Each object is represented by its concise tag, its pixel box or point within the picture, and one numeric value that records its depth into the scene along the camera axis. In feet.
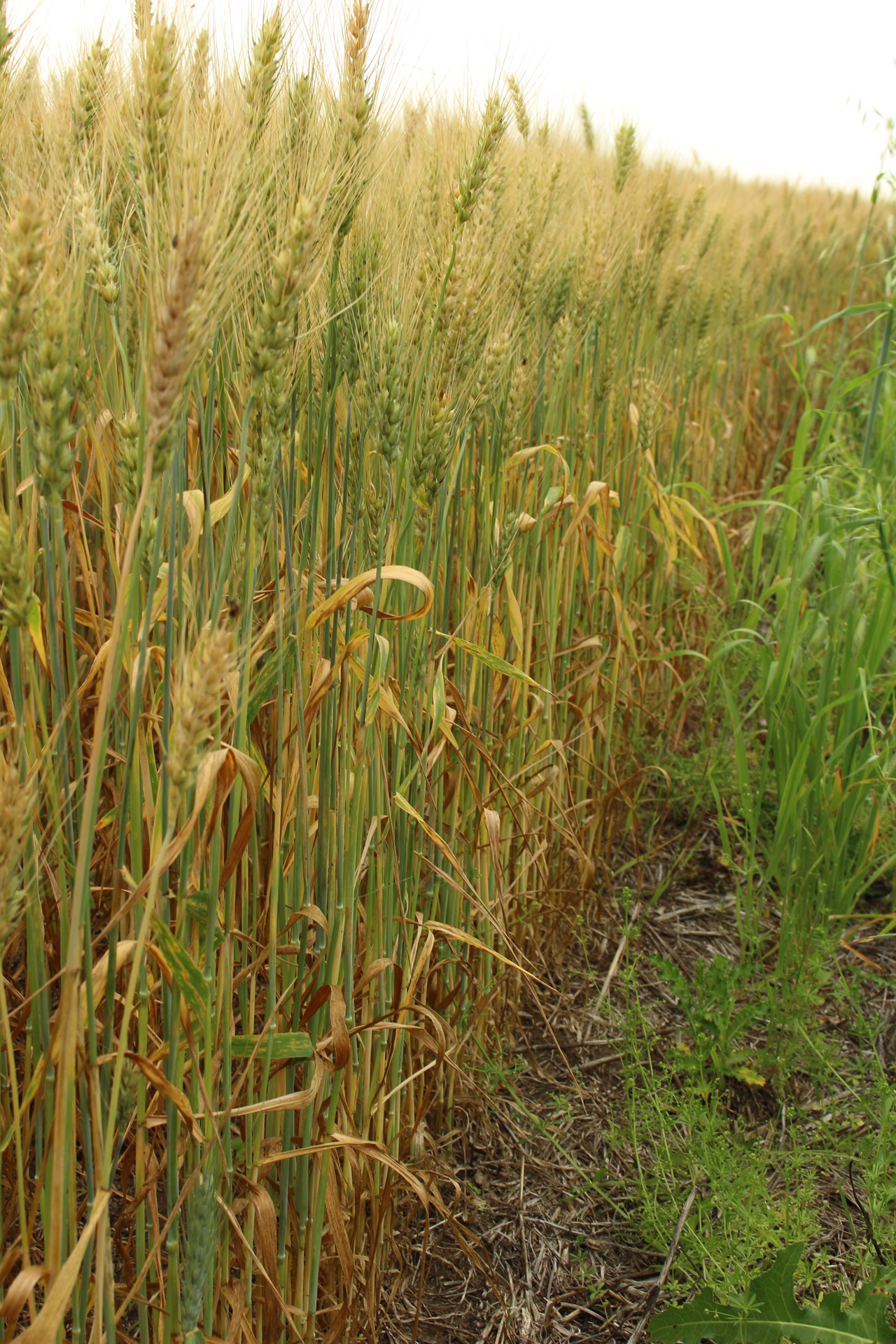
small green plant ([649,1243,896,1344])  3.37
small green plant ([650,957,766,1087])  4.91
